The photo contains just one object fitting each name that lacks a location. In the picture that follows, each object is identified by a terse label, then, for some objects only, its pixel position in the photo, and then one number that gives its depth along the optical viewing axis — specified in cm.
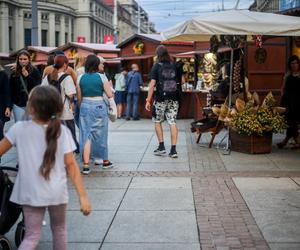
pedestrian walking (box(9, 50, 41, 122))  845
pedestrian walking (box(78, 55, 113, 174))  819
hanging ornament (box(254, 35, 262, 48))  1195
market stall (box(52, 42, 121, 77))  2486
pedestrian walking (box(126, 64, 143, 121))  1719
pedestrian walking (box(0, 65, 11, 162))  757
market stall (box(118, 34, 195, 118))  1766
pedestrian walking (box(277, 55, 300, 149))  1032
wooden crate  970
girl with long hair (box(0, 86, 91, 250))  370
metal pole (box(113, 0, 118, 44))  5574
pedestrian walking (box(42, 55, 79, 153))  839
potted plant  960
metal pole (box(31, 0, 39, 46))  1842
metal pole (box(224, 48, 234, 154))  1044
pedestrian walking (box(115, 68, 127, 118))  1791
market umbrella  909
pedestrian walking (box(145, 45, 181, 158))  934
